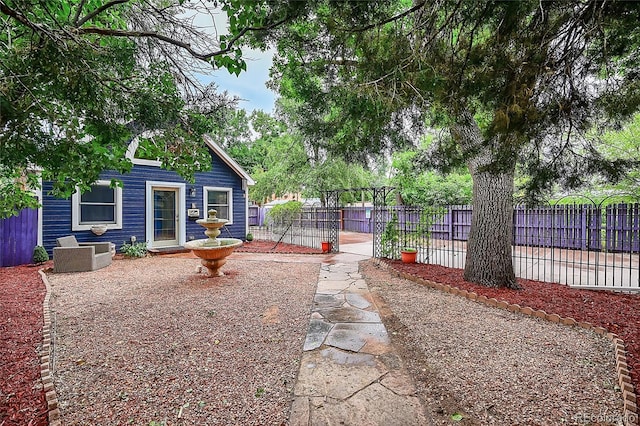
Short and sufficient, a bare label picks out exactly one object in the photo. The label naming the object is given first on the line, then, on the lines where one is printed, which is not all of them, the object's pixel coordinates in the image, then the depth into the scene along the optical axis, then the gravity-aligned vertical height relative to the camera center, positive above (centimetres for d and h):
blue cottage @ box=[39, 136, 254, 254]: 825 +15
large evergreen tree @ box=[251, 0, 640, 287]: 213 +118
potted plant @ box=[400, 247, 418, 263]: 730 -97
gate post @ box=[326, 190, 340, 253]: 970 -41
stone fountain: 581 -66
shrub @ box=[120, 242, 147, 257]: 887 -111
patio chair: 667 -106
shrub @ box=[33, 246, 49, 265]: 745 -108
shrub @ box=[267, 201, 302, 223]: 1154 +4
